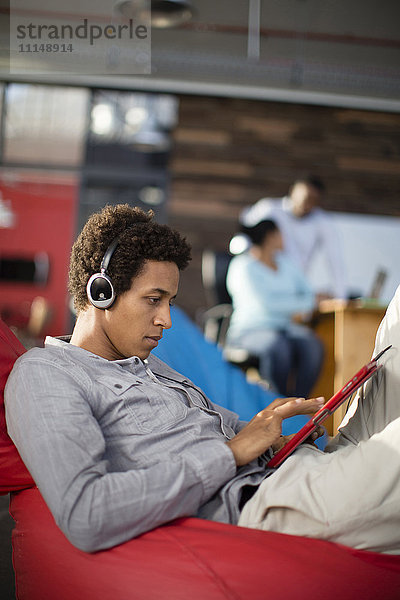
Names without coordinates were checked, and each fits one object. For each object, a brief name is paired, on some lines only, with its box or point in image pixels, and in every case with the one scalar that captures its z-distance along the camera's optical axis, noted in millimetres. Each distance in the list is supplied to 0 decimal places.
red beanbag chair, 956
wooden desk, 3363
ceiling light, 4907
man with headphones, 991
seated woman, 3727
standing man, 4738
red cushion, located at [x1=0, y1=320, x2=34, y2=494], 1203
